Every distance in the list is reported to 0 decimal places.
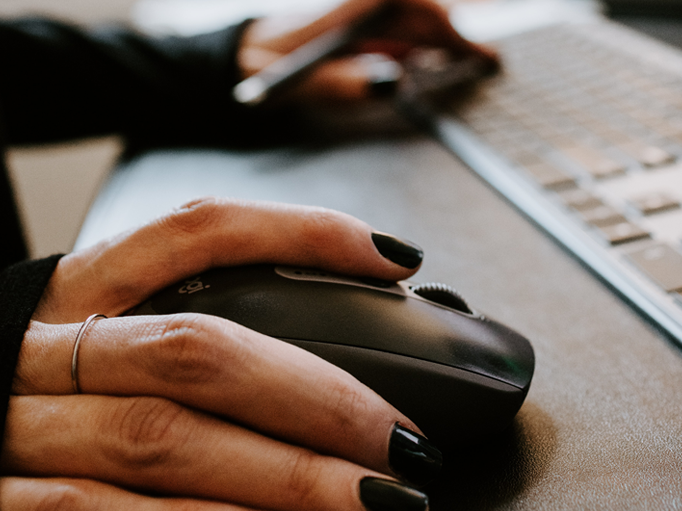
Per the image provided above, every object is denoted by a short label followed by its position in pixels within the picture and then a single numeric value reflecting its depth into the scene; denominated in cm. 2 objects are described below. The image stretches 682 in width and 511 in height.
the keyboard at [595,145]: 35
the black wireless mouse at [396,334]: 25
